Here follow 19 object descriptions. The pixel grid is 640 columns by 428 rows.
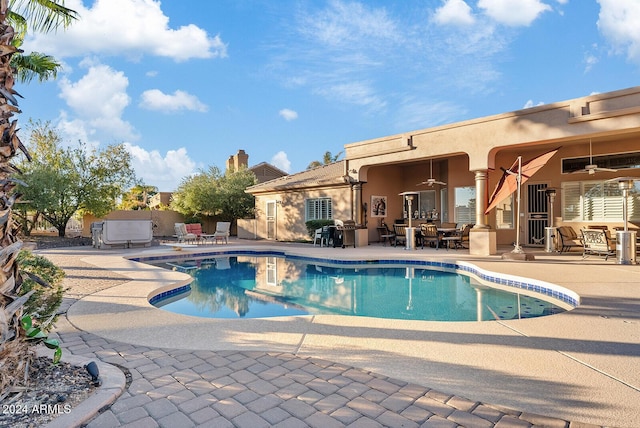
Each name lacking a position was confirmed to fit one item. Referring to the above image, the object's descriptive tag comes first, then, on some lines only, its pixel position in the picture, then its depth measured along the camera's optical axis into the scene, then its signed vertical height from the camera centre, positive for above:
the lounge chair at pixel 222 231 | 17.45 -0.56
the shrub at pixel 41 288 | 3.05 -0.64
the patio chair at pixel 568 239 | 12.19 -0.72
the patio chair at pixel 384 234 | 15.80 -0.68
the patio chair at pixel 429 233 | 13.84 -0.58
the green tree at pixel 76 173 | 16.38 +2.34
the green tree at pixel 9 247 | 2.34 -0.17
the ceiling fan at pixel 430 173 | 13.87 +1.98
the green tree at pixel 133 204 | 30.30 +1.50
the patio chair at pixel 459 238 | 13.60 -0.74
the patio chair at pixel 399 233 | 14.66 -0.60
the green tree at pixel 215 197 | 23.12 +1.51
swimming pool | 6.30 -1.61
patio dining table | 13.58 -0.54
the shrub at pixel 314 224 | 16.61 -0.23
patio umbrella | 10.30 +1.27
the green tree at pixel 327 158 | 42.91 +7.38
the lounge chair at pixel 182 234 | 16.50 -0.66
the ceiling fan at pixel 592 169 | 10.35 +1.45
